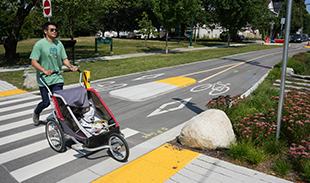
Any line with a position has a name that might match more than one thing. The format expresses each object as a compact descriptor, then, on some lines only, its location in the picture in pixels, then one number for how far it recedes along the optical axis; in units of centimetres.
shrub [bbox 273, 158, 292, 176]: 393
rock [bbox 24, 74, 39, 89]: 1038
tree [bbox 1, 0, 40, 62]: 1711
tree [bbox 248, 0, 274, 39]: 4128
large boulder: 474
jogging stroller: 439
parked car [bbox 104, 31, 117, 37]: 7189
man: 494
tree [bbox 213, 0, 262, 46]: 3300
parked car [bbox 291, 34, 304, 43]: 4894
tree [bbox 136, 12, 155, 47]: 3062
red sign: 871
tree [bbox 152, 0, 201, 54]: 2138
